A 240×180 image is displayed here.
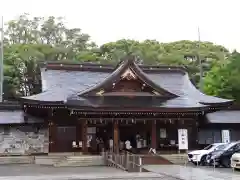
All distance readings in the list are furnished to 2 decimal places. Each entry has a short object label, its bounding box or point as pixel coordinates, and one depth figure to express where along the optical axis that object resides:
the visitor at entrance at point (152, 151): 21.73
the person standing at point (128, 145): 23.08
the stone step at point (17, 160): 21.96
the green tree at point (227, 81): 32.53
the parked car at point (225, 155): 17.61
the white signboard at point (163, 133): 23.69
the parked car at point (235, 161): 15.57
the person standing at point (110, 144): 22.37
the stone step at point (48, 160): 21.17
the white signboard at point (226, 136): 22.73
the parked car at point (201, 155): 19.18
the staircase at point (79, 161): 20.13
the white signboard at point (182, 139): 21.73
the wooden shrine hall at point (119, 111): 21.51
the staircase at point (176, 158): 21.15
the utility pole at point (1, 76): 33.42
